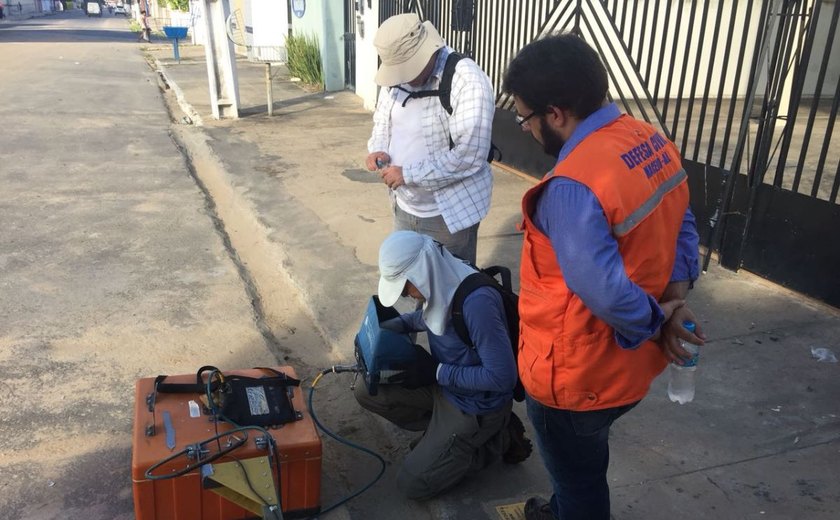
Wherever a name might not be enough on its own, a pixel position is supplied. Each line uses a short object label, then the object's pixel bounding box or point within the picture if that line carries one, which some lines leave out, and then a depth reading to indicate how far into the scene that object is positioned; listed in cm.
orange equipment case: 229
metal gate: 425
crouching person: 246
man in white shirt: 306
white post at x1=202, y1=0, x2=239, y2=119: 1058
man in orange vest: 163
